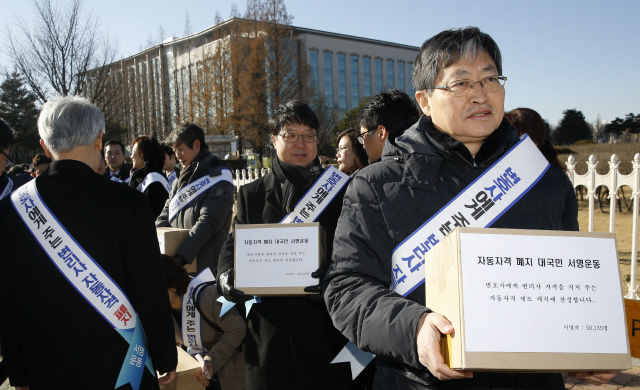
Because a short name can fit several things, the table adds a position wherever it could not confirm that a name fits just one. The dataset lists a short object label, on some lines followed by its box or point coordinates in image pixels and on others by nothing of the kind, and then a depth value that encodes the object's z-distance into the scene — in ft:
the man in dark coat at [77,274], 6.15
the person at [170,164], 20.92
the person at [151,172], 16.29
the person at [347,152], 13.28
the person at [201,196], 12.80
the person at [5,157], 10.55
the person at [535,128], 9.82
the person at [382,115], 8.98
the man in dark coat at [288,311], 7.82
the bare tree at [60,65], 57.21
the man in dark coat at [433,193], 4.30
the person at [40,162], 20.67
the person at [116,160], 20.35
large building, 108.88
